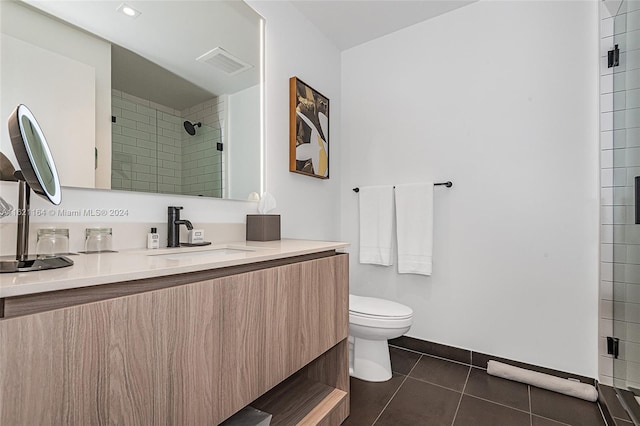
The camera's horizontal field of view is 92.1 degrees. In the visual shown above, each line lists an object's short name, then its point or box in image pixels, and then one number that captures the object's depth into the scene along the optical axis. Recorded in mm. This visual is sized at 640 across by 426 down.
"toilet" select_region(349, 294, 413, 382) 1667
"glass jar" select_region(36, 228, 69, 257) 955
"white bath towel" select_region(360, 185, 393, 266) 2252
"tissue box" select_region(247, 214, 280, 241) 1635
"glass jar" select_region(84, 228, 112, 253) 1062
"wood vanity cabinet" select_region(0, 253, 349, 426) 542
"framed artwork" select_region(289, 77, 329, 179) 2031
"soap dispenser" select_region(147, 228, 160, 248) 1242
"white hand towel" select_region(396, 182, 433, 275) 2080
